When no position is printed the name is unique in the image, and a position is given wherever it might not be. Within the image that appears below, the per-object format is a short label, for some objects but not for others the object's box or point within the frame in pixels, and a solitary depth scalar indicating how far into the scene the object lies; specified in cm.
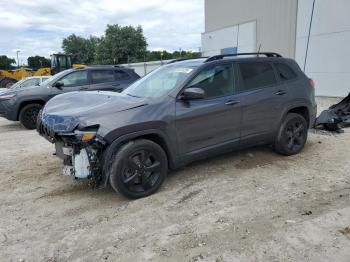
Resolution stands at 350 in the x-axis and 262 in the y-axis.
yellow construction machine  2548
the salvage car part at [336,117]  771
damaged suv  398
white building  1458
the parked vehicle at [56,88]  938
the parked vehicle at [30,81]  1348
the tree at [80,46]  7581
